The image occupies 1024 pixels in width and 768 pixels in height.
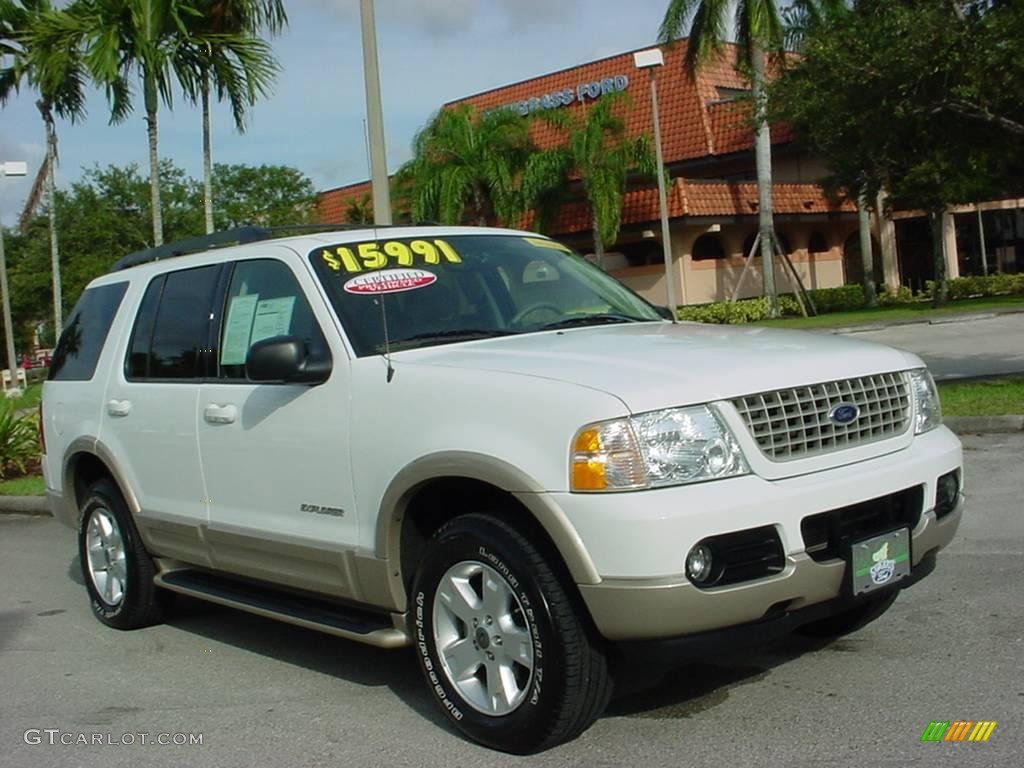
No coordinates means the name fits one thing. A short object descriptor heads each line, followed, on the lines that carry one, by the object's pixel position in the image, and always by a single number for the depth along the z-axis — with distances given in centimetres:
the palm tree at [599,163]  3544
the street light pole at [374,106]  1241
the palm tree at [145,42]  1898
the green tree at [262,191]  4825
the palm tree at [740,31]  3222
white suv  400
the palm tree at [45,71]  2061
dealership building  3806
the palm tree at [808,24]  3169
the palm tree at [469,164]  3559
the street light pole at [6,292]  2616
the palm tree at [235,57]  1969
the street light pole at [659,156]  2765
